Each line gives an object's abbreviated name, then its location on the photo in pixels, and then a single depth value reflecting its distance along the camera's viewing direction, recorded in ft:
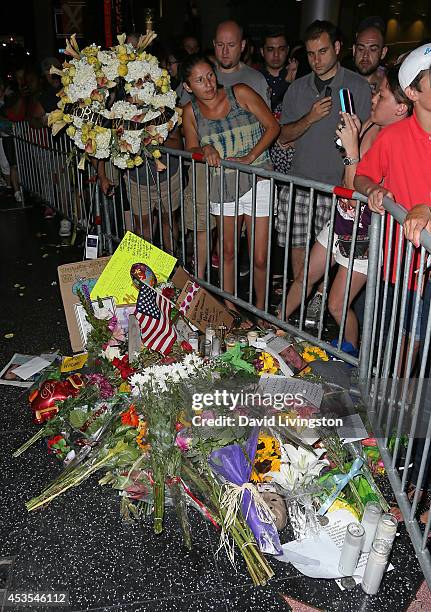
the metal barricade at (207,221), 11.34
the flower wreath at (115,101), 12.97
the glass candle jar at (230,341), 11.43
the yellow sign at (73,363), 12.26
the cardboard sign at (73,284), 13.14
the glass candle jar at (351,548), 7.35
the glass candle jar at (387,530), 7.18
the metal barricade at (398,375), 7.32
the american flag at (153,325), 11.11
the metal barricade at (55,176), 19.20
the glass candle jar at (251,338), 11.38
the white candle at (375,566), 7.20
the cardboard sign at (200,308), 12.41
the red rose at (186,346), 10.95
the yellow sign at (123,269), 12.65
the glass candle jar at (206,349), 11.54
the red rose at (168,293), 12.50
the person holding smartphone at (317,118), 13.42
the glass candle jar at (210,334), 11.66
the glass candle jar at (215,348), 11.34
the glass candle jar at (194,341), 11.47
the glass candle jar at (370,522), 7.66
